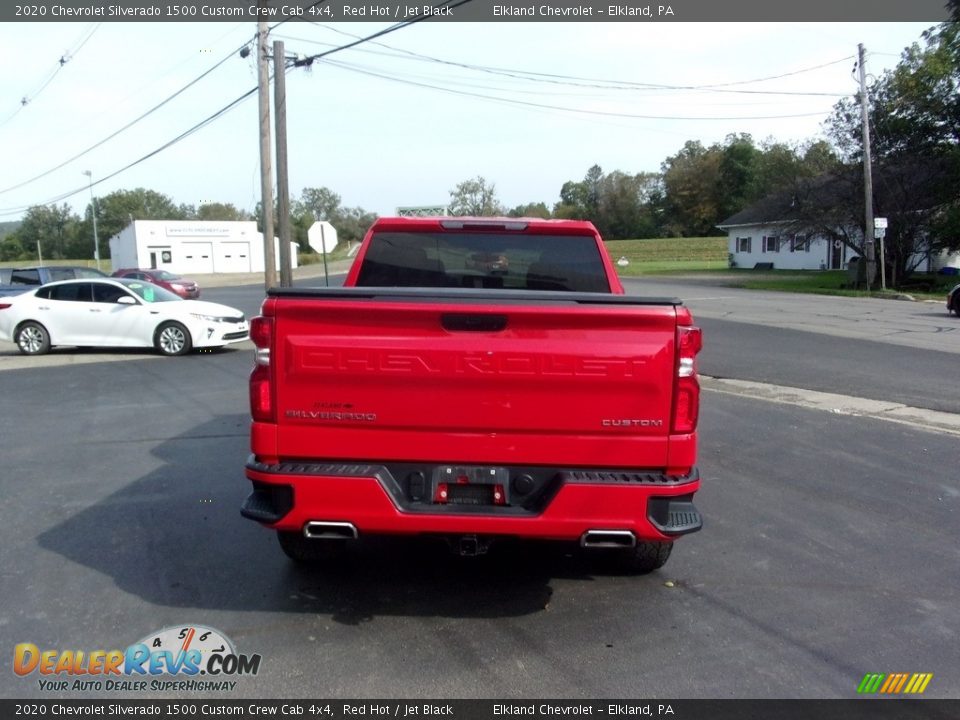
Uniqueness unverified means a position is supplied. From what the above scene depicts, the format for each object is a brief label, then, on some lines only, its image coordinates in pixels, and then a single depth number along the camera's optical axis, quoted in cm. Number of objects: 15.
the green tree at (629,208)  10300
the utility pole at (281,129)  1978
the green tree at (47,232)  12375
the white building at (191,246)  7604
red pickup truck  361
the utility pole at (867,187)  3117
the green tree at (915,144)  3366
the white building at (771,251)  4922
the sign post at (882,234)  2959
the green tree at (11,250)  12351
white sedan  1510
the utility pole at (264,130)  1969
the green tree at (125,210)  12381
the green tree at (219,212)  13912
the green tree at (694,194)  9750
